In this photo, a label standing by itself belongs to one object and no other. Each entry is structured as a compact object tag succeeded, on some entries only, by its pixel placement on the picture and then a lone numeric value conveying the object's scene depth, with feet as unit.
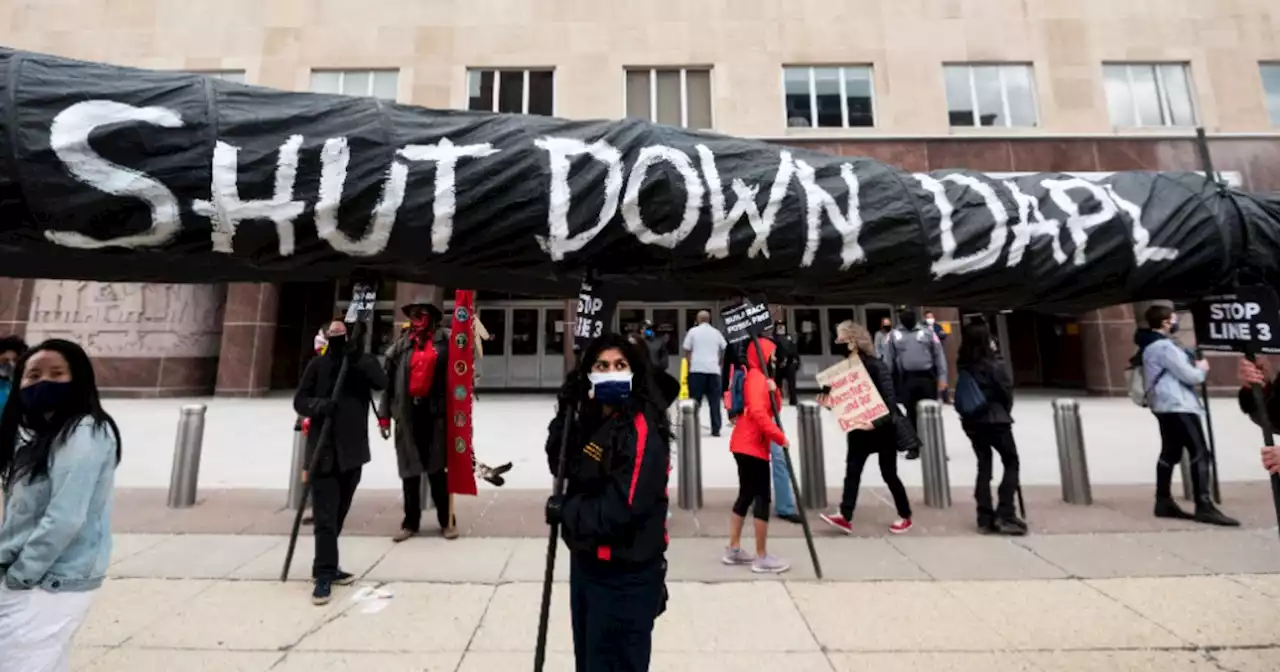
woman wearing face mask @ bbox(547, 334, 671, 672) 7.16
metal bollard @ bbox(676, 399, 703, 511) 19.27
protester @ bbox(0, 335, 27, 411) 14.03
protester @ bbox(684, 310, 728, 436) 31.37
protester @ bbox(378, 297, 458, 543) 16.14
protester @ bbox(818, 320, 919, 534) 16.42
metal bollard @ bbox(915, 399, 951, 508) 19.21
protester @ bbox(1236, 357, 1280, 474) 9.64
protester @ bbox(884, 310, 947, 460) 25.99
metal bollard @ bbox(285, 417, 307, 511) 18.69
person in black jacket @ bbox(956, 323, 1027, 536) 16.28
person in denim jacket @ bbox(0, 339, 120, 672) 6.68
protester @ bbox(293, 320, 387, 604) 12.69
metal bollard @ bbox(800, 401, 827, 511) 19.36
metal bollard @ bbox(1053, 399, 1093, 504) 19.22
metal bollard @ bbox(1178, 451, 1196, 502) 19.40
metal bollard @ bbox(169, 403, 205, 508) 19.17
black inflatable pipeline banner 7.18
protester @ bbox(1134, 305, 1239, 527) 17.01
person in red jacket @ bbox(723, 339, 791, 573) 13.82
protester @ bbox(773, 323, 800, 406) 33.76
